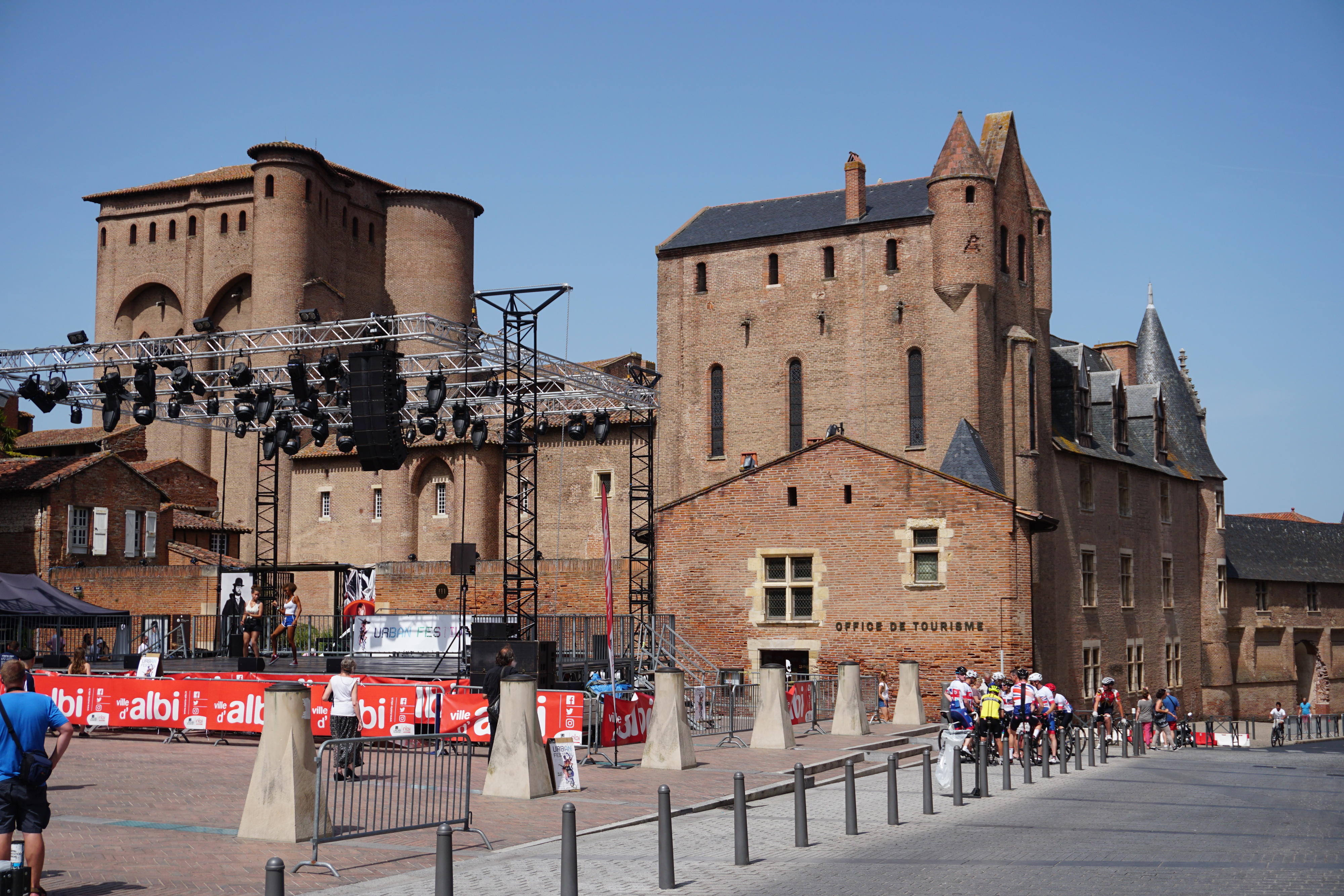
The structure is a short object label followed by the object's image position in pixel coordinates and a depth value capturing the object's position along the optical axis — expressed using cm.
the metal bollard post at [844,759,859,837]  1273
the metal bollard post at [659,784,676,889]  982
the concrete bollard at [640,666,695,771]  1777
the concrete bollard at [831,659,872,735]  2364
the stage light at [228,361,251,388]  3066
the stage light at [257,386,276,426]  3186
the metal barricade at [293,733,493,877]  1169
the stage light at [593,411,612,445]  3750
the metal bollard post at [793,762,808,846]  1186
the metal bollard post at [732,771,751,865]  1096
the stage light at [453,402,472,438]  3491
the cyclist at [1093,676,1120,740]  2680
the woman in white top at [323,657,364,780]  1653
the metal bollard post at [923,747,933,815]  1432
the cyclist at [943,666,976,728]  1952
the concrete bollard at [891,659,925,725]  2625
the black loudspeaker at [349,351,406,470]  2842
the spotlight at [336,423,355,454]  3375
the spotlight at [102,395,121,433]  3222
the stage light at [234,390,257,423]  3350
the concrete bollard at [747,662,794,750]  2086
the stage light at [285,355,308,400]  2955
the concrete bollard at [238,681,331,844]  1142
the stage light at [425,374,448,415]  2992
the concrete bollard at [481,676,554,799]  1462
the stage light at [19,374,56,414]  3262
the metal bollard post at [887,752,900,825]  1343
